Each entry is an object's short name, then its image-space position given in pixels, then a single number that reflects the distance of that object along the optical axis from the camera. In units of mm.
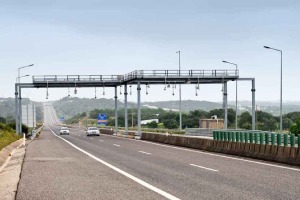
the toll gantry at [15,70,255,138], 53428
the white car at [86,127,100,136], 65000
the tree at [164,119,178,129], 155538
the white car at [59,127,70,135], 76312
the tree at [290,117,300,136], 68325
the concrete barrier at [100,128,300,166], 19009
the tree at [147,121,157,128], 138162
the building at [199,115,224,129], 94512
